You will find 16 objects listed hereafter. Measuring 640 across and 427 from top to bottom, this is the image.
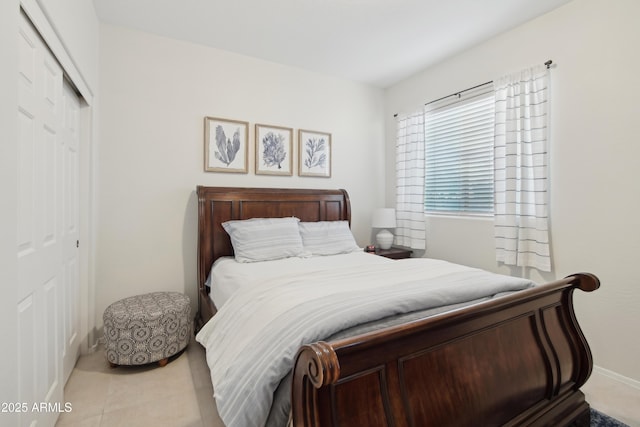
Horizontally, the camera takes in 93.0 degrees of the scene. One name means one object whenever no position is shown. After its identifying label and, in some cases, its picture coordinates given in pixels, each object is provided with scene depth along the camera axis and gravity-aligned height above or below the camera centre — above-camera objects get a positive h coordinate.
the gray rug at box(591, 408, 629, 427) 1.69 -1.18
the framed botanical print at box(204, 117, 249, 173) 3.01 +0.67
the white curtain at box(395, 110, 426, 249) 3.53 +0.37
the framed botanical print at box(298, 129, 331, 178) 3.51 +0.69
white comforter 1.13 -0.44
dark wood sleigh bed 0.92 -0.60
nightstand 3.42 -0.47
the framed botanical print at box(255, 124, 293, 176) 3.27 +0.68
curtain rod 2.44 +1.24
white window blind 2.96 +0.62
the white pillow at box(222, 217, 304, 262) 2.65 -0.25
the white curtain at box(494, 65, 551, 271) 2.46 +0.37
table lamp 3.60 -0.13
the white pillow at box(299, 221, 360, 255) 2.97 -0.27
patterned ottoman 2.12 -0.86
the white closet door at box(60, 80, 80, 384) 1.91 -0.11
